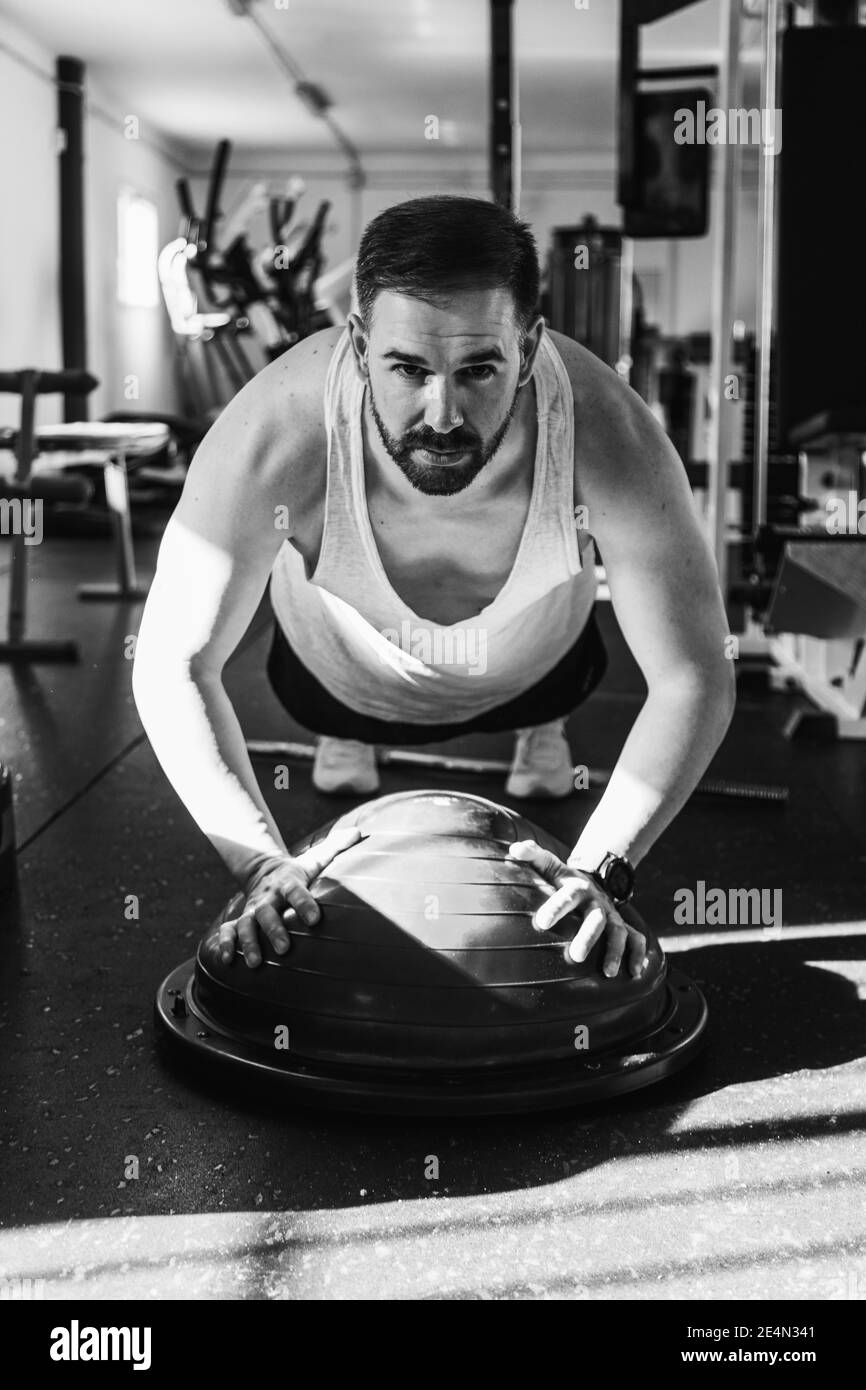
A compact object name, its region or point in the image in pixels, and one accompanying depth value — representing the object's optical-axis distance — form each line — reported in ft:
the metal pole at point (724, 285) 10.29
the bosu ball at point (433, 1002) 3.84
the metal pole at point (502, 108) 12.90
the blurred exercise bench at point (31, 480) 11.96
